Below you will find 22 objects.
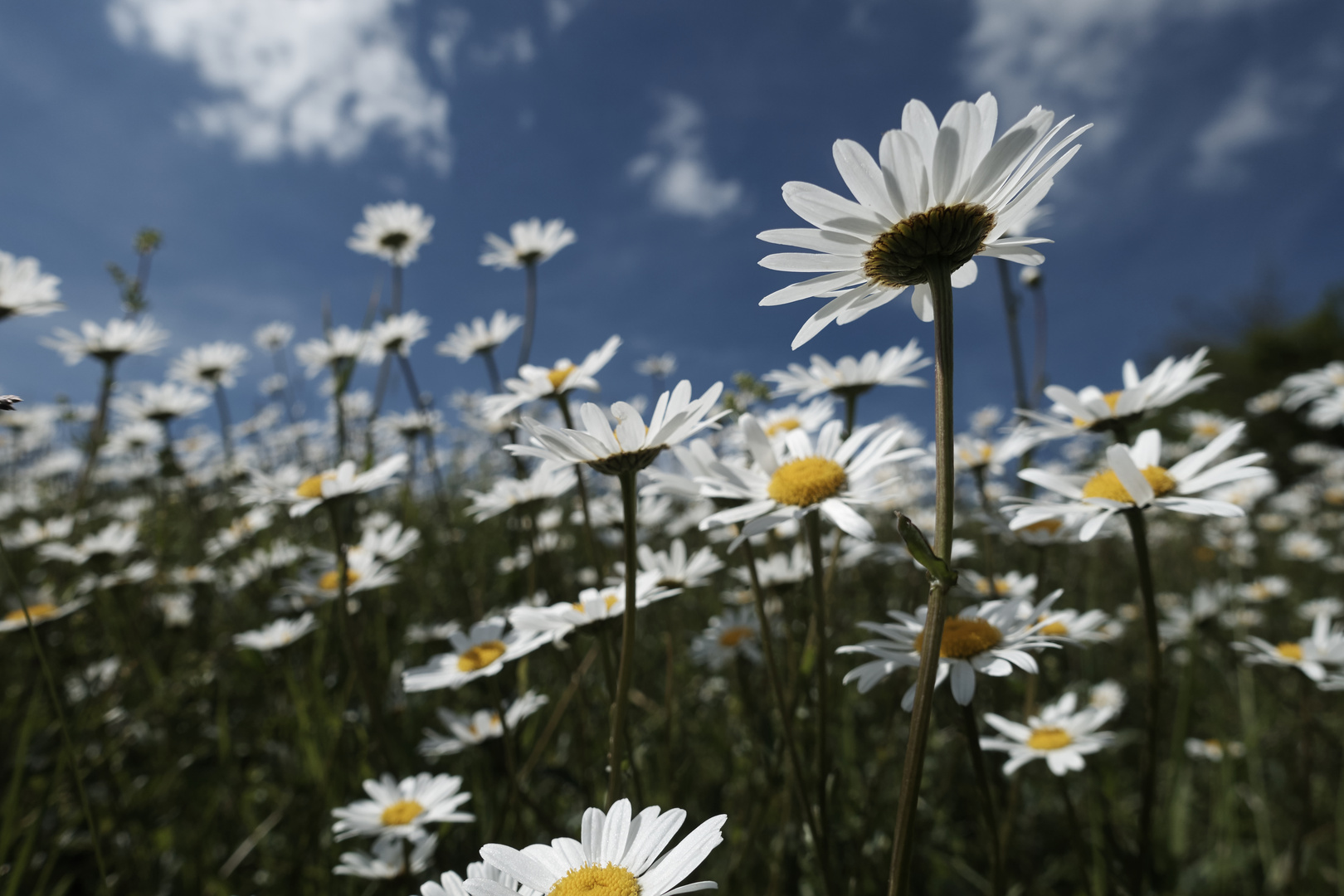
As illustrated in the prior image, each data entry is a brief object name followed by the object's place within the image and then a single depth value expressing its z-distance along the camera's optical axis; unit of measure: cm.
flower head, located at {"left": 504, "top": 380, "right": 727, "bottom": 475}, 16
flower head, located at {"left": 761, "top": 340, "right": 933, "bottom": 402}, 26
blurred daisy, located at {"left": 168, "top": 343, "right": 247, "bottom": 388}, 58
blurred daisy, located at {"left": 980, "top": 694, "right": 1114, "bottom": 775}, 21
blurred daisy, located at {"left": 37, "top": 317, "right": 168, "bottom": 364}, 42
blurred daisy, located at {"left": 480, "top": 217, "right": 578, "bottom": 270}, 42
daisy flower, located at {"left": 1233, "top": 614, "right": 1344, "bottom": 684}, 25
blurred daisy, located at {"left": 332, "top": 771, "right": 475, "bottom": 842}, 20
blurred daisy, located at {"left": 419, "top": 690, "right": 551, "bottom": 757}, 24
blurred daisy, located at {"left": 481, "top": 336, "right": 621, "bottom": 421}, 24
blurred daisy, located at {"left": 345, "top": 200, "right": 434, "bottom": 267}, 52
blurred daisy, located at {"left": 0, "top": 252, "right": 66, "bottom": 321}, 26
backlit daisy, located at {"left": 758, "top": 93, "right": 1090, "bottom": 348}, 13
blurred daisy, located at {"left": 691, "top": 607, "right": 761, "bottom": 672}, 30
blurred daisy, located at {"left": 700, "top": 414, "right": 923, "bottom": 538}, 17
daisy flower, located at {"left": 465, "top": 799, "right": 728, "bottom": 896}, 12
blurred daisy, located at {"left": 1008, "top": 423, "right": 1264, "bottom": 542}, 17
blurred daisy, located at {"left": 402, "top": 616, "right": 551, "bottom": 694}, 21
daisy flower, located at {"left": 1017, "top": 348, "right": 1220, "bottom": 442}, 21
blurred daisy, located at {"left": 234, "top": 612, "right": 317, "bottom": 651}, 33
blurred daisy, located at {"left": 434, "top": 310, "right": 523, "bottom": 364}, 41
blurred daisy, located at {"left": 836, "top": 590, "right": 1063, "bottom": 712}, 16
